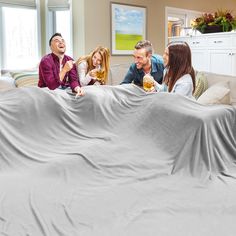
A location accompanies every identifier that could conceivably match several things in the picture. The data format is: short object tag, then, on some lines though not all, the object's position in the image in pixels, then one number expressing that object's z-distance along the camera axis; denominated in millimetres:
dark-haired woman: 2586
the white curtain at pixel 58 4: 5430
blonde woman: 3121
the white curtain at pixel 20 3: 4958
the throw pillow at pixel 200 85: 3703
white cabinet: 5258
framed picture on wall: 5801
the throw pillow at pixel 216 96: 3189
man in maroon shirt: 2939
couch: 3240
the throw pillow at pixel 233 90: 3561
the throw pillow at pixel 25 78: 4204
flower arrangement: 5254
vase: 5344
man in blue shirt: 3115
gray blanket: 1339
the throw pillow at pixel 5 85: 3906
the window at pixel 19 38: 5066
